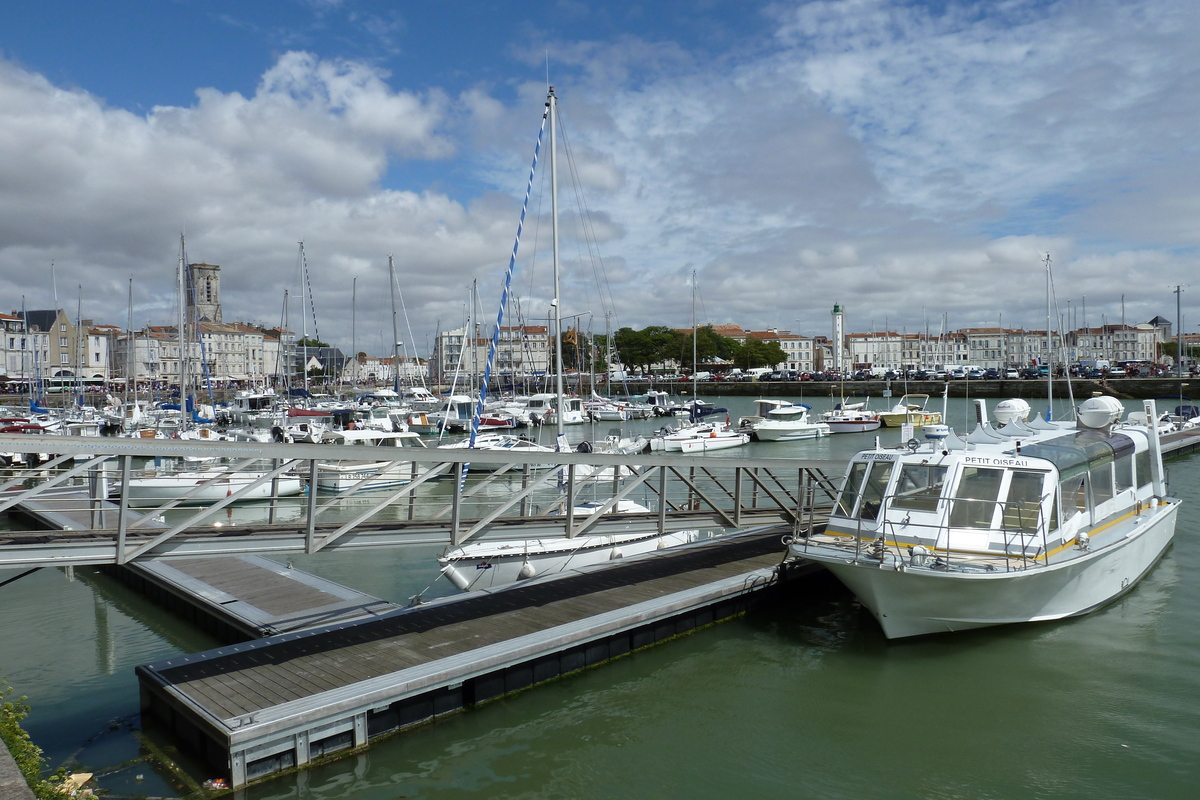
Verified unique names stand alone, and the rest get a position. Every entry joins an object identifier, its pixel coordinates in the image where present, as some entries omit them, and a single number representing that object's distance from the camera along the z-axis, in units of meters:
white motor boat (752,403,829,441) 54.53
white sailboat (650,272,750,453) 47.38
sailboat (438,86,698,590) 16.11
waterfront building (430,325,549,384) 107.51
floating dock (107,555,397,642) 13.07
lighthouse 177.25
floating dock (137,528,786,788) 9.23
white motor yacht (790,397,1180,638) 12.48
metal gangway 8.98
